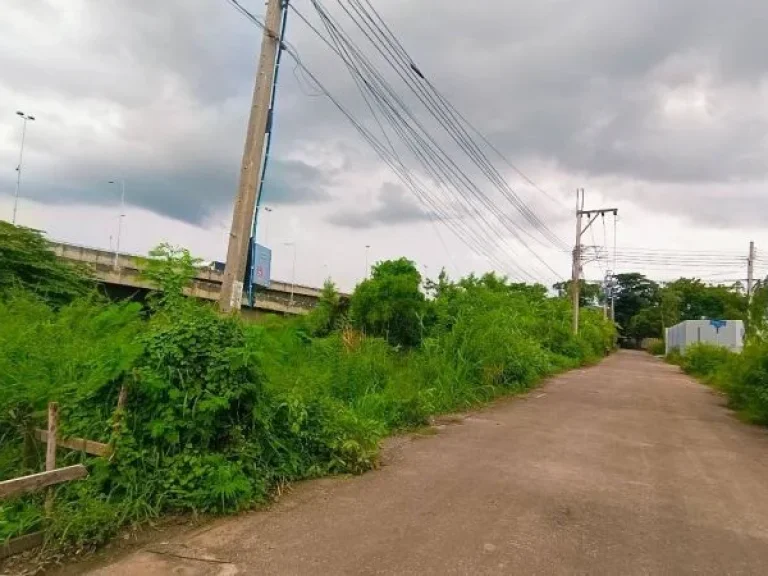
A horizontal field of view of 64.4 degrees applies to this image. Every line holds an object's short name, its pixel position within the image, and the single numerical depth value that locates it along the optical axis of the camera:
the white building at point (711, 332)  35.22
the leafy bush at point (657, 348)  59.71
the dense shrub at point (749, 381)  11.95
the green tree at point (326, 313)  16.38
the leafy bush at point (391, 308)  15.33
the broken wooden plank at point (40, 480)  3.93
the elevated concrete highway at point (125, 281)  28.05
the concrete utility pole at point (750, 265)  41.87
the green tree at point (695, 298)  74.88
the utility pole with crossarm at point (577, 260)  36.34
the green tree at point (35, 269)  14.02
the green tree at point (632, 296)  90.81
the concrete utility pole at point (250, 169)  7.41
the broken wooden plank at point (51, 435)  4.54
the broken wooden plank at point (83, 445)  4.80
